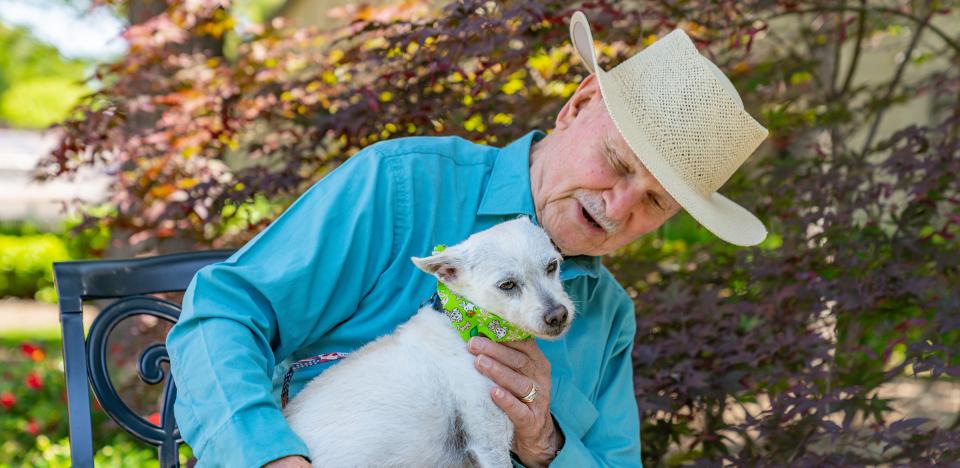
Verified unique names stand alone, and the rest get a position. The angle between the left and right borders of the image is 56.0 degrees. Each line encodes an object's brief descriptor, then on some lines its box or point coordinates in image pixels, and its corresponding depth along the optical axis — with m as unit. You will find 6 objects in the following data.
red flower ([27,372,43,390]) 6.82
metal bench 2.79
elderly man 2.27
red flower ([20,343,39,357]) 6.88
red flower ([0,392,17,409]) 6.86
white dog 2.18
